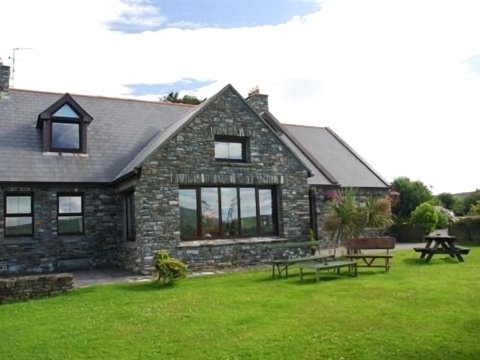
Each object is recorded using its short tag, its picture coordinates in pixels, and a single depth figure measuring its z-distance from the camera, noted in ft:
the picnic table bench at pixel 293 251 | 52.71
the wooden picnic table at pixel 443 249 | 53.11
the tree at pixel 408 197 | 110.22
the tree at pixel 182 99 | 134.69
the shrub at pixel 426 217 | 85.10
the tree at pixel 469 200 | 146.06
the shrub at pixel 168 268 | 42.34
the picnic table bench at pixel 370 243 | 50.67
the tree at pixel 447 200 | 170.50
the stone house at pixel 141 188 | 53.06
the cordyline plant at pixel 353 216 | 58.18
